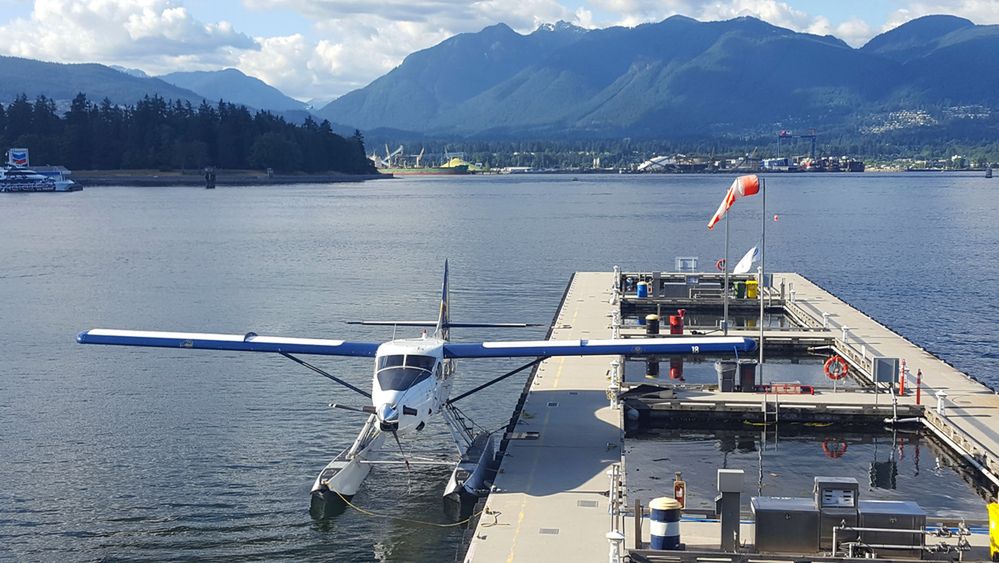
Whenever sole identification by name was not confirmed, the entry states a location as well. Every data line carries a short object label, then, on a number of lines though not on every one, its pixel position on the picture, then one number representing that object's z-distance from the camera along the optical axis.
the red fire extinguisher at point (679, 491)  23.80
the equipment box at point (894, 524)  19.52
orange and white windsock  35.66
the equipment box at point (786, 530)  19.83
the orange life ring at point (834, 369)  35.47
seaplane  25.39
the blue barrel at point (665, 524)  19.56
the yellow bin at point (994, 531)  19.47
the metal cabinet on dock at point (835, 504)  19.81
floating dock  21.09
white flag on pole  44.69
